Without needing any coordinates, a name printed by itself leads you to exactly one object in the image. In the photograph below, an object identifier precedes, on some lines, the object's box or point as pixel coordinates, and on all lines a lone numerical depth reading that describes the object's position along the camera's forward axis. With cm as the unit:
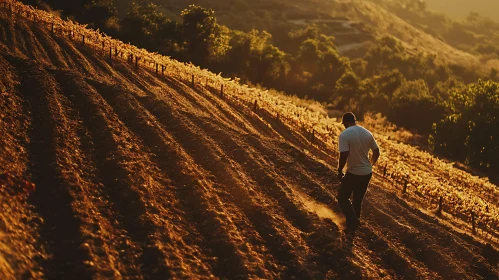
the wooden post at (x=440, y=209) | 1809
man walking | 929
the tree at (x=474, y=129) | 4578
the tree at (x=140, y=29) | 5562
